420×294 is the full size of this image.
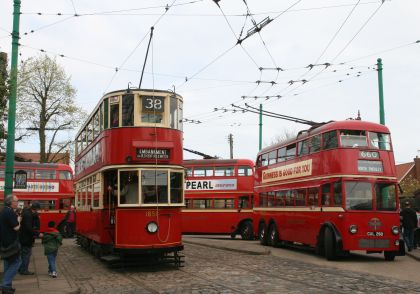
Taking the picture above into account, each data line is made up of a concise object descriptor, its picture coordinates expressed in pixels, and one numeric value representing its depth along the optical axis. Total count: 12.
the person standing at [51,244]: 12.42
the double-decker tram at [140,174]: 13.40
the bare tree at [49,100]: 42.03
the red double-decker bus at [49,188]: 29.64
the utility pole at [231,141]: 55.65
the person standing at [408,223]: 18.64
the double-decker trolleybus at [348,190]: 15.88
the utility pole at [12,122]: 14.12
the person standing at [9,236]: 9.49
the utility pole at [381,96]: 20.67
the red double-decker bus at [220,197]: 27.39
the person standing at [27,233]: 12.34
